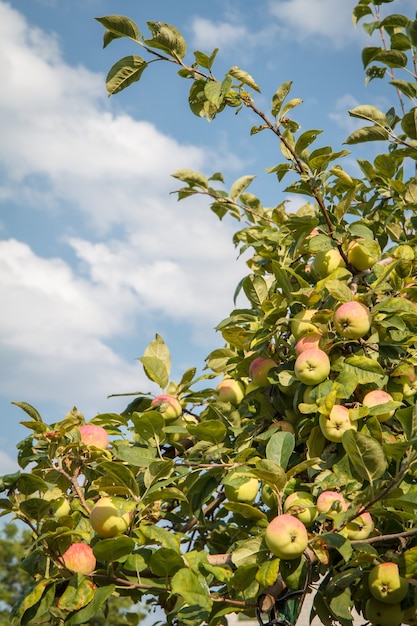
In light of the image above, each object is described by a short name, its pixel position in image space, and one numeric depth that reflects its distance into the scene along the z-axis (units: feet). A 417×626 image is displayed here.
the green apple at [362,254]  7.02
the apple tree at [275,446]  5.54
